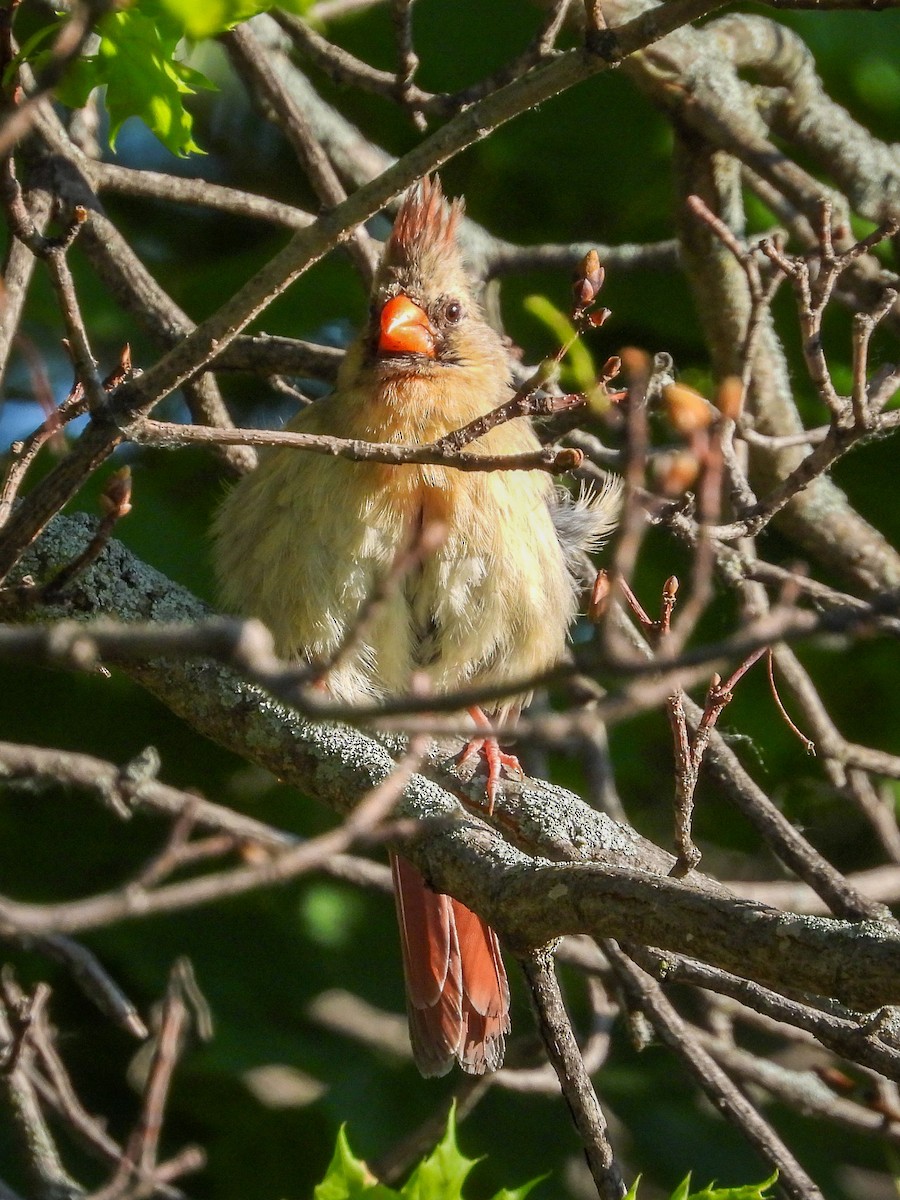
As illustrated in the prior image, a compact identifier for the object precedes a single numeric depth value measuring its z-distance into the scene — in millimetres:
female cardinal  7305
